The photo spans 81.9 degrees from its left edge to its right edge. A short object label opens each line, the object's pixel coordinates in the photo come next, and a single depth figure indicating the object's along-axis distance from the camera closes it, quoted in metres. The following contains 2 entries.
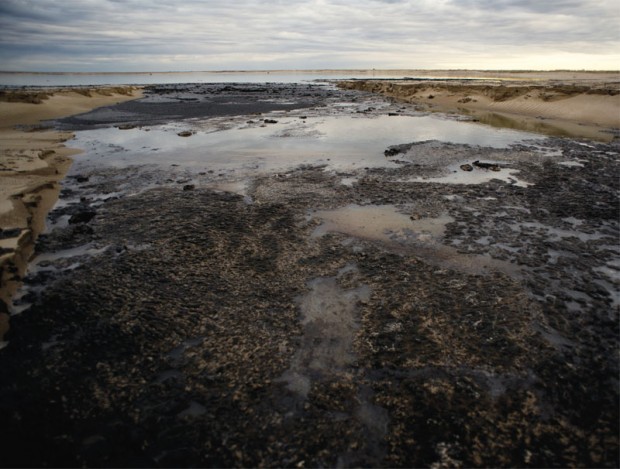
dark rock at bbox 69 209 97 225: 7.50
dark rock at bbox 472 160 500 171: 11.70
